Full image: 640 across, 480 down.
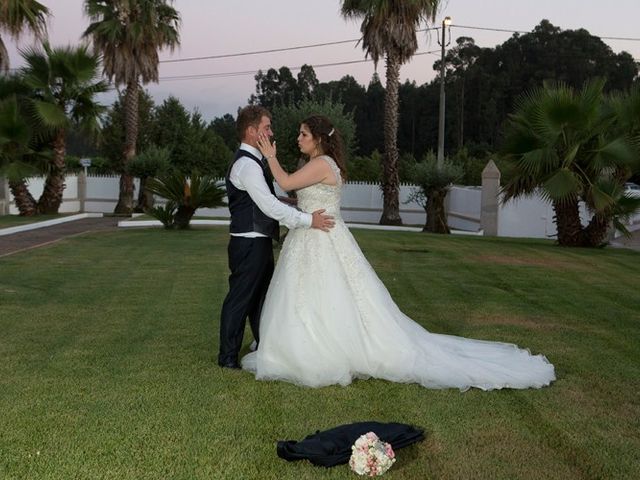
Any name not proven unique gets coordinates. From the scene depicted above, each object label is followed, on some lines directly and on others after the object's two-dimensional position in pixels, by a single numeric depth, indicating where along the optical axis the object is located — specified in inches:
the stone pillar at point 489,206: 951.6
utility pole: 1221.6
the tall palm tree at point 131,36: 1178.0
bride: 202.2
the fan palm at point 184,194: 733.9
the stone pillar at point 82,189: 1375.5
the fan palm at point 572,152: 628.7
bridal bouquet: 139.2
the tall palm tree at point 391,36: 1085.8
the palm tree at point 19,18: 826.2
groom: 208.5
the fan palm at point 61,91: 994.1
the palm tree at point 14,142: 944.9
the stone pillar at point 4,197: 1109.6
